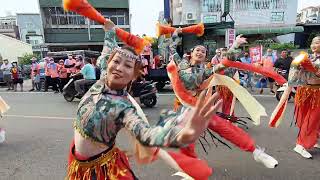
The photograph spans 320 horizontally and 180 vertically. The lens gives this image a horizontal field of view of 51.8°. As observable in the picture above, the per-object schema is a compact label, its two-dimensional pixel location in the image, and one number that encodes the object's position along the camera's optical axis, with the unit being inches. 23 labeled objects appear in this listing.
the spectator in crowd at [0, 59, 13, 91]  588.4
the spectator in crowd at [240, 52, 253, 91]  471.6
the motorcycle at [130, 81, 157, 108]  346.0
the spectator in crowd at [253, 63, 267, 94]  443.2
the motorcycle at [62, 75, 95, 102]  397.4
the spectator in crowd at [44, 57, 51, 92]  531.4
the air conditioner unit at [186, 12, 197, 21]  1364.4
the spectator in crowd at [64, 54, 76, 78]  512.7
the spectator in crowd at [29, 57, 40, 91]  571.4
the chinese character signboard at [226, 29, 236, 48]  666.1
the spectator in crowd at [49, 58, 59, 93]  526.0
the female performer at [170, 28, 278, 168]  139.9
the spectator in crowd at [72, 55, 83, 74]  500.7
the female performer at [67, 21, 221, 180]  73.7
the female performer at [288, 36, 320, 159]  167.0
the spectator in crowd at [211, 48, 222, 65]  318.0
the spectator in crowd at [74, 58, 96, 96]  382.0
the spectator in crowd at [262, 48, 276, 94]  431.6
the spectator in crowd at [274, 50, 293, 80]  414.1
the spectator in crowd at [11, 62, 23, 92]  583.8
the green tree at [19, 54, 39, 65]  1293.8
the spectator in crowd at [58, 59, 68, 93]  512.7
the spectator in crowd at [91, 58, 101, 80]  432.9
